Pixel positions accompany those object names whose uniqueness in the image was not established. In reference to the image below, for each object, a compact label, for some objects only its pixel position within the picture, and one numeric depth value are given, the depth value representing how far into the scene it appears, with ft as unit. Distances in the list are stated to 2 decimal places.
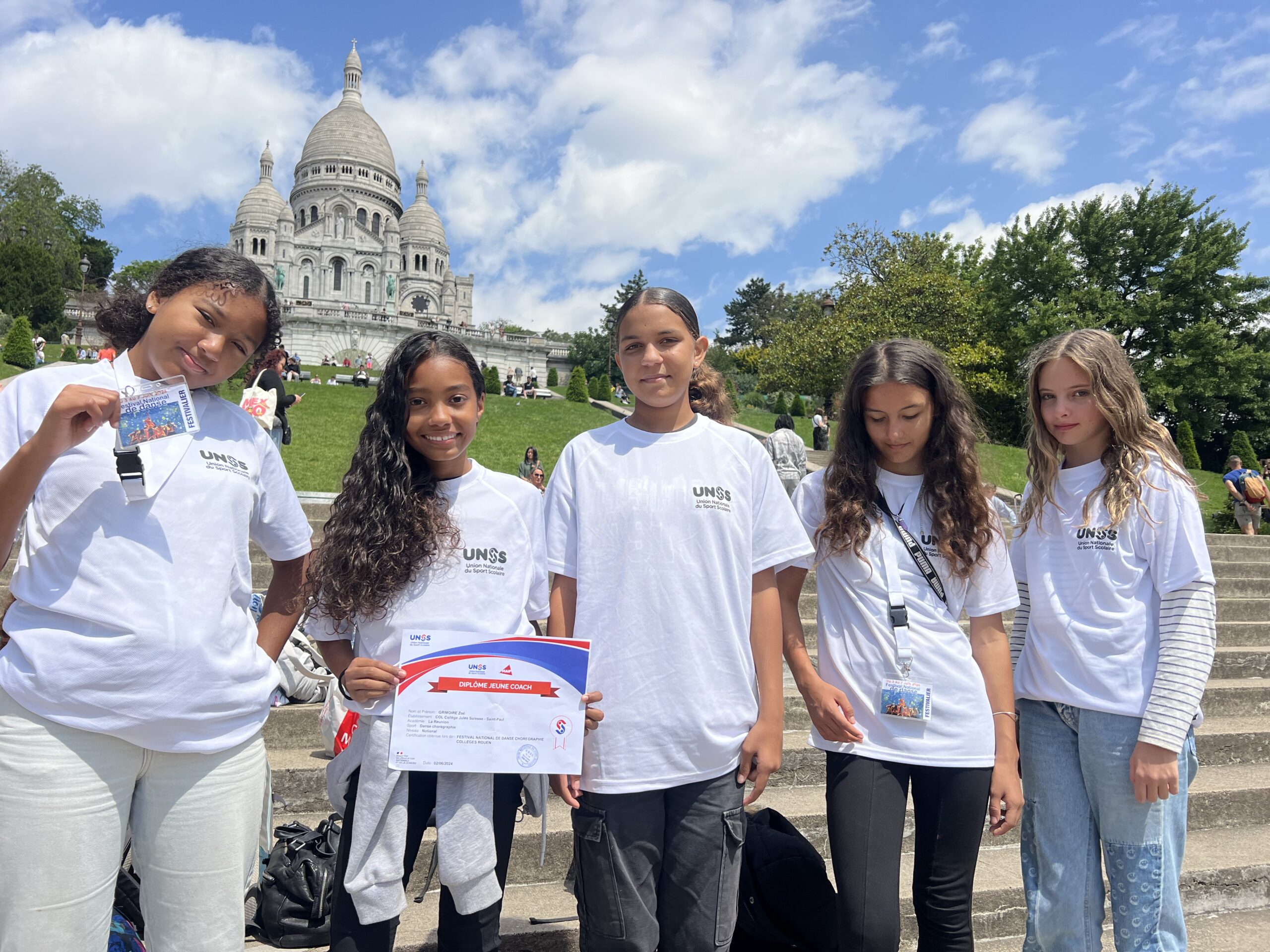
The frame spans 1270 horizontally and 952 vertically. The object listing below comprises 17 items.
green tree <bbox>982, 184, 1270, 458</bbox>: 83.97
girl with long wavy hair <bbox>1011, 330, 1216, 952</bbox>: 7.15
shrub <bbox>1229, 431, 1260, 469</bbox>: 70.08
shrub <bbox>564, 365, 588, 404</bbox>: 112.47
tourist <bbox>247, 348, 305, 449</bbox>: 33.71
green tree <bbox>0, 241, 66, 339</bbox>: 127.95
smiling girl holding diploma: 6.37
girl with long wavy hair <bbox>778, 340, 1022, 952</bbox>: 7.01
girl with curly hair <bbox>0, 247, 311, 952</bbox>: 5.36
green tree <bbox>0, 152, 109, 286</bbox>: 149.28
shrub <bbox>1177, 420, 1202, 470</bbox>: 77.71
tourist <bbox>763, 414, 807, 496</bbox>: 31.37
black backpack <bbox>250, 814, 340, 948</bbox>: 9.28
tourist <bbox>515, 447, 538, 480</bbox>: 41.83
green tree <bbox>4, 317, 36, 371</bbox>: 79.20
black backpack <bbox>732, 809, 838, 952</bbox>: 8.60
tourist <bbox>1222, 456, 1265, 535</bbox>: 35.27
